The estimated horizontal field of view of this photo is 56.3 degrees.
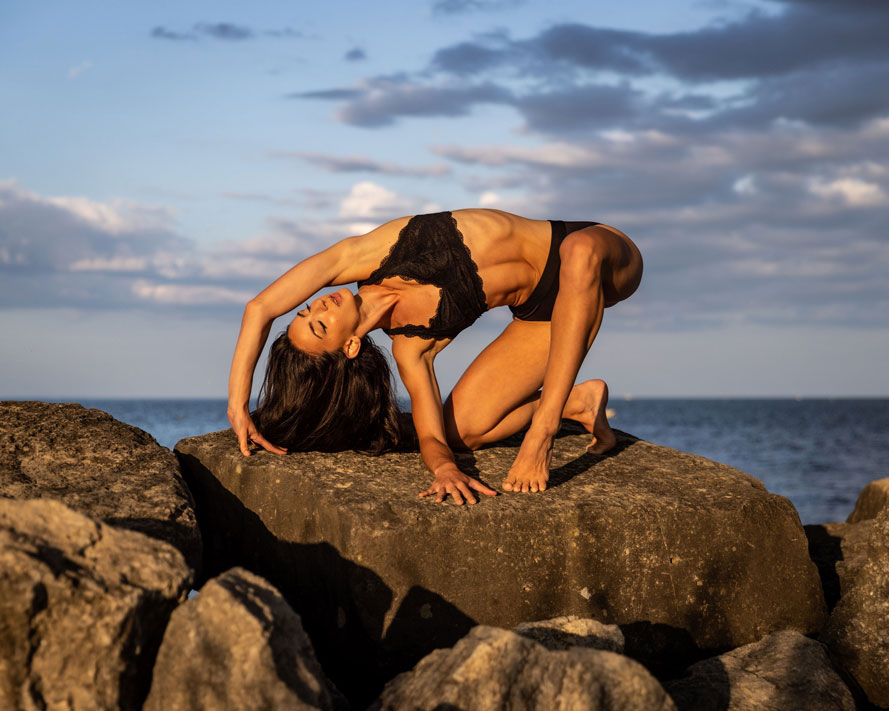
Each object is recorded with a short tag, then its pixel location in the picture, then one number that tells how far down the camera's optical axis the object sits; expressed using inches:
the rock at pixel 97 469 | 132.9
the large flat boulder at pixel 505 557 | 135.5
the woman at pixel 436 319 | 170.6
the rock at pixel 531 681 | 91.3
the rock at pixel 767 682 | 122.4
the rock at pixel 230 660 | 88.8
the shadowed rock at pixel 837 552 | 182.5
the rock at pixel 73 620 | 89.7
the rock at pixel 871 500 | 248.8
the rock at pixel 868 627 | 141.3
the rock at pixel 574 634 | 115.3
